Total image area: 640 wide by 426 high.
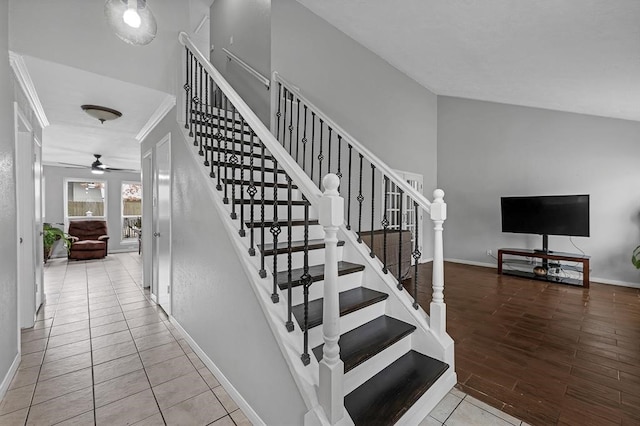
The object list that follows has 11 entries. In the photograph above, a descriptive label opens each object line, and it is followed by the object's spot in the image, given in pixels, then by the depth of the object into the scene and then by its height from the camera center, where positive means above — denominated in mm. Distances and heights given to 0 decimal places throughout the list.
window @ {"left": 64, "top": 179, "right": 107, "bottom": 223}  7809 +327
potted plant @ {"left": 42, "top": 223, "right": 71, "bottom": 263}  6340 -634
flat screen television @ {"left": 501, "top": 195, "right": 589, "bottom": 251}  4609 -82
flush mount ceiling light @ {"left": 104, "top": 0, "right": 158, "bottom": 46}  1785 +1245
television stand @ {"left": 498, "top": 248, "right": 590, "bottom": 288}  4469 -971
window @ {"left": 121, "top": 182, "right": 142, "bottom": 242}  8555 +10
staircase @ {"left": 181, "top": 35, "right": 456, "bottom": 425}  1407 -667
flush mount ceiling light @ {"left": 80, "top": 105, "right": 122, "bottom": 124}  3150 +1134
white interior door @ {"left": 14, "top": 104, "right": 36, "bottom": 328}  2967 -164
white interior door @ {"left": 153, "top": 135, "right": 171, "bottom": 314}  3207 -177
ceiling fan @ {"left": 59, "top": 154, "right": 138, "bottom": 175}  6071 +1022
